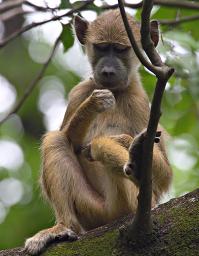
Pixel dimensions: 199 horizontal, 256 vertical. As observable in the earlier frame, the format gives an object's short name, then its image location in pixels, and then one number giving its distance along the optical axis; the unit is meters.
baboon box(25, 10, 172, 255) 15.48
